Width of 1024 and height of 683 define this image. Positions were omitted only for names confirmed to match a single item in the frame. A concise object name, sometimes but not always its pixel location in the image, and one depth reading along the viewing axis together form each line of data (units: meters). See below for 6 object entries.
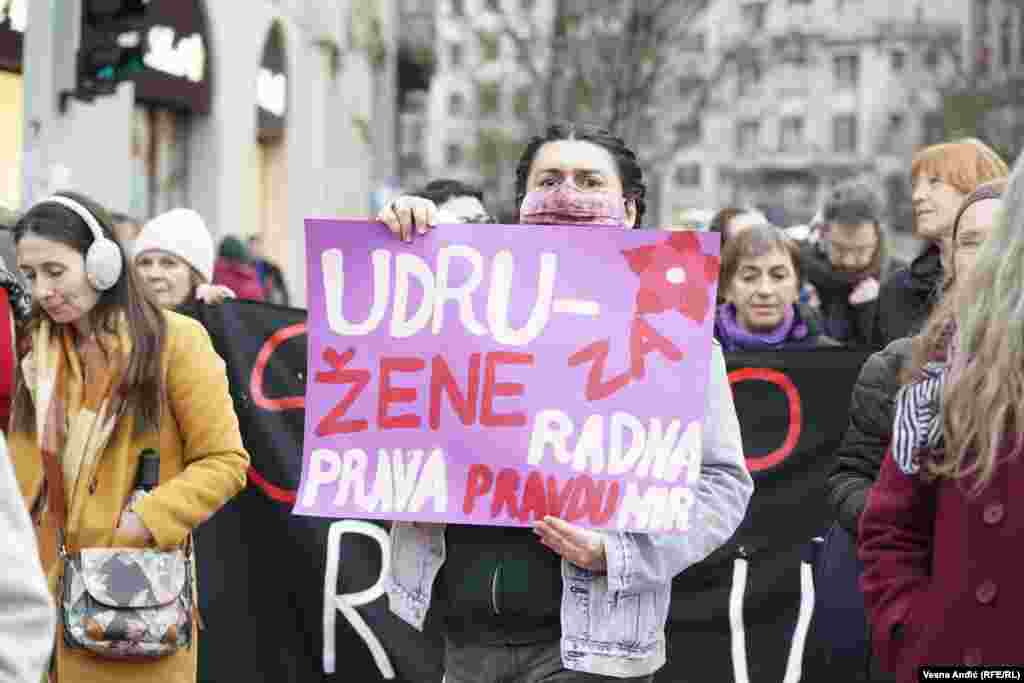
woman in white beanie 6.25
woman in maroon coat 2.48
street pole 9.13
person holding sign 3.42
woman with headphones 4.02
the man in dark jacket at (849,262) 7.77
